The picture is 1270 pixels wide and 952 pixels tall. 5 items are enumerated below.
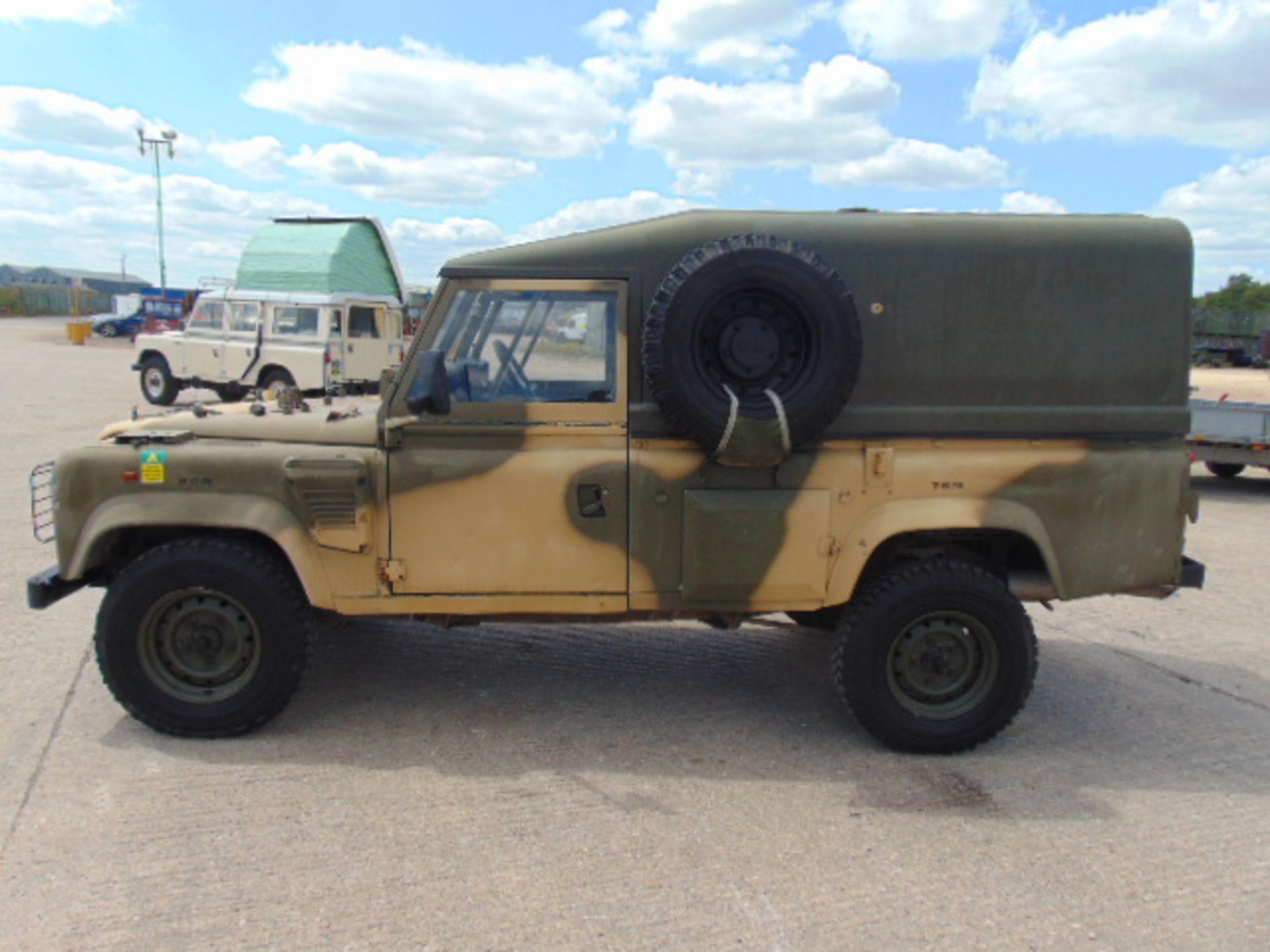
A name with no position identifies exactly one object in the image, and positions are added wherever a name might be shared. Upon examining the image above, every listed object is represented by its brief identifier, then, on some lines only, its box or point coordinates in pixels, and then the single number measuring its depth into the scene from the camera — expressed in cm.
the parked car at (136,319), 4525
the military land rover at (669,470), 403
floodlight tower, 3806
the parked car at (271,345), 1780
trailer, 1095
